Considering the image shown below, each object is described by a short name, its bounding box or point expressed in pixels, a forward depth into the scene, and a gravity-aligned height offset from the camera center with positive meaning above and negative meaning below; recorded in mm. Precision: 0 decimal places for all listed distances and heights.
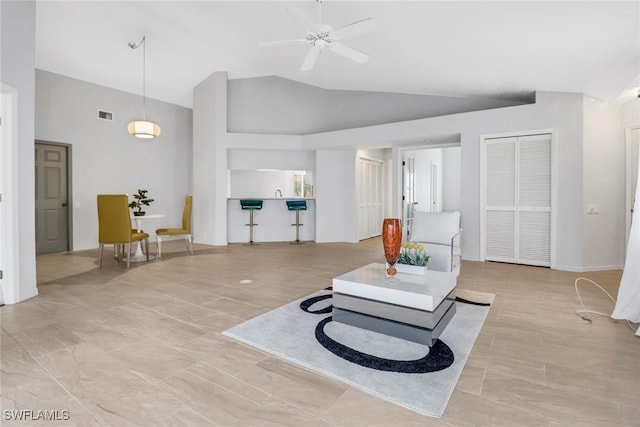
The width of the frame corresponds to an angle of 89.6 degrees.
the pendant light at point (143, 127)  5912 +1494
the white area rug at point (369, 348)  1814 -1026
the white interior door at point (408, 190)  7578 +413
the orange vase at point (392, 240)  2748 -280
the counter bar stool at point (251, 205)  7797 +44
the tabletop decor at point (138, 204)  5722 +42
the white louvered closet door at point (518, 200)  5246 +135
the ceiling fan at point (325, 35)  3127 +1821
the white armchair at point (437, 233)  4040 -373
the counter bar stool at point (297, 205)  8000 +49
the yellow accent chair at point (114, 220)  5109 -222
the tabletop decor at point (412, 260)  2975 -497
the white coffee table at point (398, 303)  2377 -759
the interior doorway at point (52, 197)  6211 +181
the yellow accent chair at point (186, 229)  6086 -439
